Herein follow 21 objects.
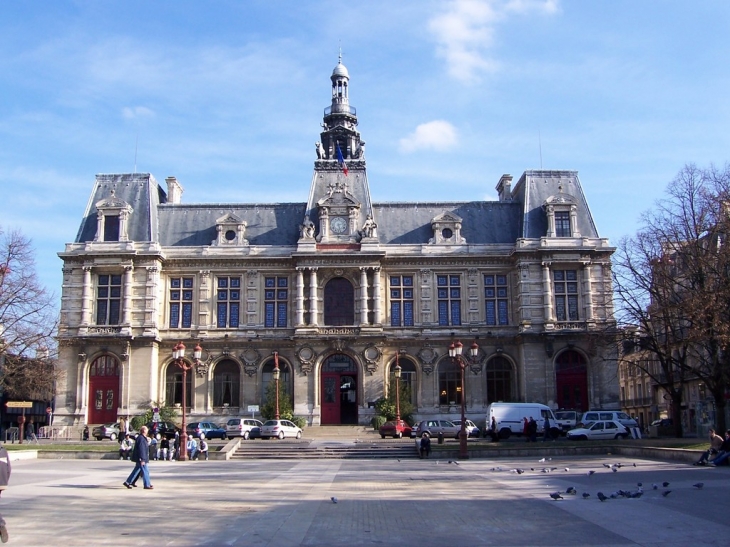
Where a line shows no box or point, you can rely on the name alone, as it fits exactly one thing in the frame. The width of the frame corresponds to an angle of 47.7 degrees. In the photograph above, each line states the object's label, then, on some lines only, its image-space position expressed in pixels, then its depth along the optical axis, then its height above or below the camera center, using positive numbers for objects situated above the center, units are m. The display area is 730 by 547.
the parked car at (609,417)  48.00 -1.42
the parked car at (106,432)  51.12 -1.96
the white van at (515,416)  48.91 -1.27
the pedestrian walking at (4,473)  13.24 -1.18
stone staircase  40.53 -2.59
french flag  59.50 +16.85
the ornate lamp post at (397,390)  50.54 +0.37
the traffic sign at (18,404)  44.64 -0.13
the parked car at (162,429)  42.50 -1.67
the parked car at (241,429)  48.34 -1.78
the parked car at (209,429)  48.47 -1.77
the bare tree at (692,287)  35.62 +5.00
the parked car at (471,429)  48.56 -2.01
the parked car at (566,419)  50.94 -1.59
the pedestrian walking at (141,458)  22.45 -1.58
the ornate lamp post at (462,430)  37.38 -1.57
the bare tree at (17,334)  47.31 +3.92
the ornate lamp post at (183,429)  38.75 -1.38
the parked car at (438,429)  46.75 -1.87
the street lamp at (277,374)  50.20 +1.52
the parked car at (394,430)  48.06 -1.96
